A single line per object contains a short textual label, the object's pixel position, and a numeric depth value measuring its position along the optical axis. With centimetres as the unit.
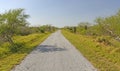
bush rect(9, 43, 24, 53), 706
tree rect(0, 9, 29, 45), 876
